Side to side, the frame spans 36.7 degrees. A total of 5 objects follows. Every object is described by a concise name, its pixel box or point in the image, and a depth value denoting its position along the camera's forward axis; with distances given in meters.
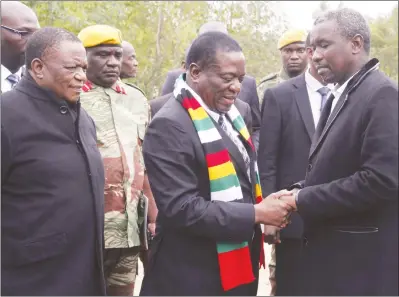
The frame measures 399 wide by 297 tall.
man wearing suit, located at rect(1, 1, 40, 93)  4.10
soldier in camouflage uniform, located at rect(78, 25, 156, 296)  4.25
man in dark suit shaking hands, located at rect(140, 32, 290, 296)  2.99
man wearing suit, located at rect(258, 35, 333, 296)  4.61
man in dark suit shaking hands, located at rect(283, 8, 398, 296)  2.69
